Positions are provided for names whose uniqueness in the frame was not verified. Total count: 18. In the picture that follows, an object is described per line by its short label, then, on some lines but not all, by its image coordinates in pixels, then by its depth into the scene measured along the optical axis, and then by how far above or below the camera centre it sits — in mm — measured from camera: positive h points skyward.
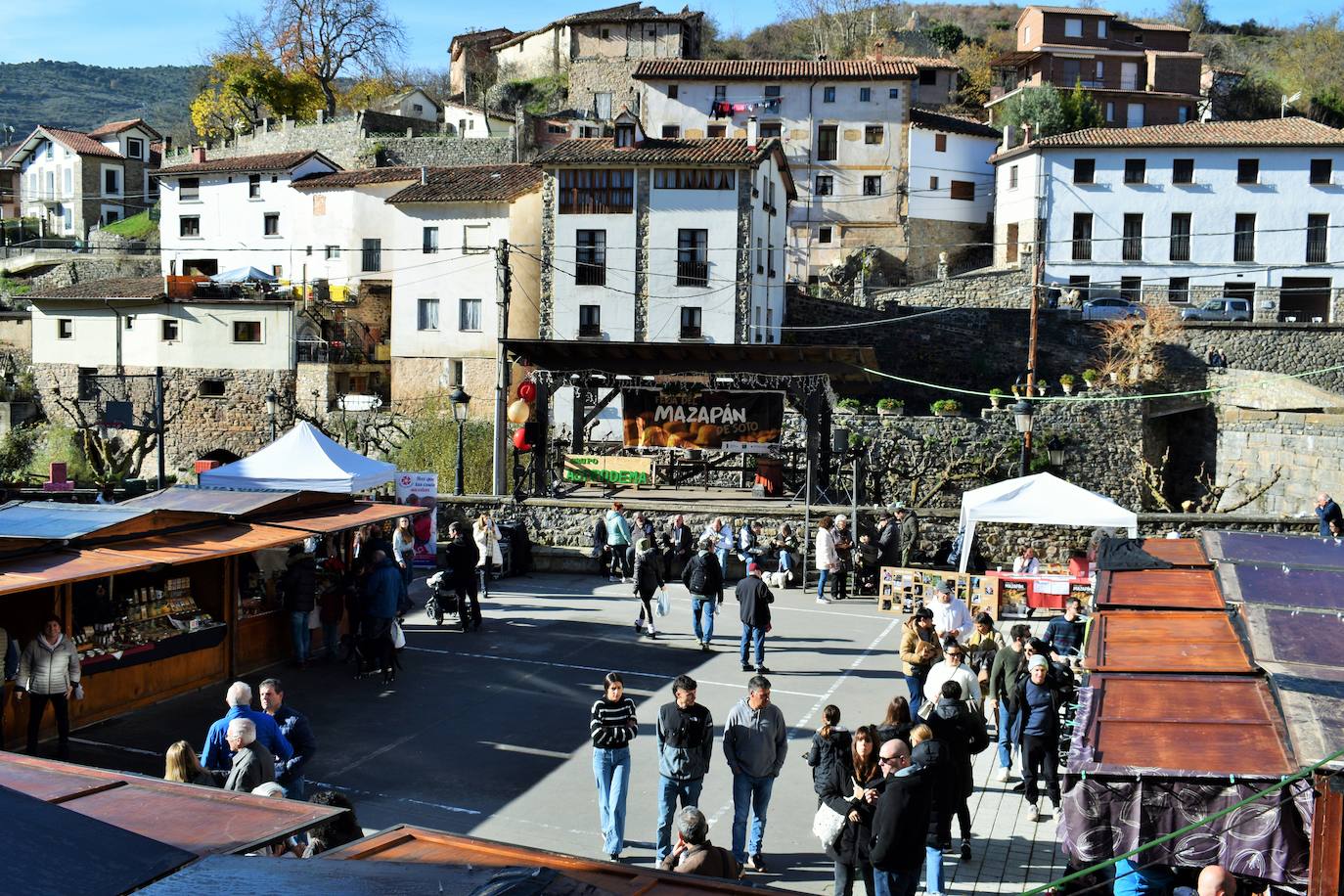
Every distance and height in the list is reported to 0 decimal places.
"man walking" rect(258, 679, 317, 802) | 9117 -2702
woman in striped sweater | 9281 -2773
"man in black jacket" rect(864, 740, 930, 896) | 7566 -2699
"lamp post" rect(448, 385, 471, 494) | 24141 -405
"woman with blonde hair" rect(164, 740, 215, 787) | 8094 -2554
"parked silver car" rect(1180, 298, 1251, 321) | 43688 +3007
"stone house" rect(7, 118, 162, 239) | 70062 +11527
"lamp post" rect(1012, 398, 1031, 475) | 20734 -410
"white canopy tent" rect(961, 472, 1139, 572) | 17844 -1662
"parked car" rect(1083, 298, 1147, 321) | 44406 +3042
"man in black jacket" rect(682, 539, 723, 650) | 15680 -2500
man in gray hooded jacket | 9102 -2700
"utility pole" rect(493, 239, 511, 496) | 24797 -297
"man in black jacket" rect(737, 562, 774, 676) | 14383 -2562
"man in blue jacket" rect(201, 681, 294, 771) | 9039 -2648
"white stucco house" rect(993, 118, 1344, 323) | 47969 +7291
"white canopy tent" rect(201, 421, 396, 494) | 18844 -1407
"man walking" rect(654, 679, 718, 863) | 9062 -2667
